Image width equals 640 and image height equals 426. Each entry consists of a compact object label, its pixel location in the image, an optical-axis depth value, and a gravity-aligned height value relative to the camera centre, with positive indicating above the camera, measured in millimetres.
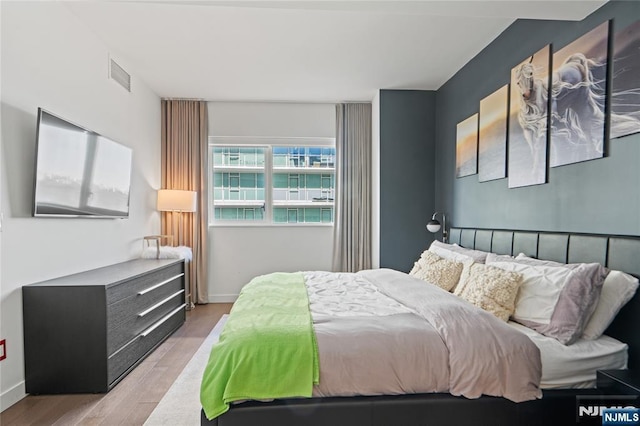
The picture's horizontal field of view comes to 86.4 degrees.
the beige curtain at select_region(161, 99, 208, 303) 4699 +579
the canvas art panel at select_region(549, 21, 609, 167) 1976 +697
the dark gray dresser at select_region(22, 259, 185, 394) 2281 -876
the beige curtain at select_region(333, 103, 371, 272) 4816 +328
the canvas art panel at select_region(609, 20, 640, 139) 1768 +684
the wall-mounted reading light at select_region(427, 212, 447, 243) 3706 -179
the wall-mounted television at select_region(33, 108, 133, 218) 2324 +279
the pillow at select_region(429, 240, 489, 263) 2782 -381
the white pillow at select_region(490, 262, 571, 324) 1876 -467
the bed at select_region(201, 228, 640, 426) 1591 -950
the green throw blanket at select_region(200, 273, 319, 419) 1555 -731
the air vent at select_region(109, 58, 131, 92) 3350 +1362
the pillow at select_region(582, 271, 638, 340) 1712 -455
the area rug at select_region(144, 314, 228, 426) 2010 -1261
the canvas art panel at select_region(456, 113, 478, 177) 3381 +658
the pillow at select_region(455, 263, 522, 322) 2033 -500
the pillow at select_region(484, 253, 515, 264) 2449 -352
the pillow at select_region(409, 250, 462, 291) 2652 -501
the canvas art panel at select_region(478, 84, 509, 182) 2897 +664
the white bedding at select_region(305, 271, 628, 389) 1663 -689
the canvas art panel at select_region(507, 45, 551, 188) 2428 +682
